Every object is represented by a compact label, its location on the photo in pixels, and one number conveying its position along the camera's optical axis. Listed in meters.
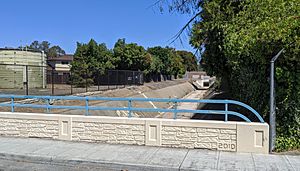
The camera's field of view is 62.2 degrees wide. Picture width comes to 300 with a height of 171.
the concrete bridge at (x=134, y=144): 5.68
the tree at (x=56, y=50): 125.07
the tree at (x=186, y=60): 95.05
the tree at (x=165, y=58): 60.20
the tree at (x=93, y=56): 40.97
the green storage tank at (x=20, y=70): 28.01
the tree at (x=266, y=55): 6.34
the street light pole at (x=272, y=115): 6.22
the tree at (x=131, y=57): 46.86
